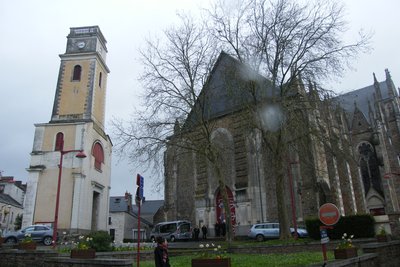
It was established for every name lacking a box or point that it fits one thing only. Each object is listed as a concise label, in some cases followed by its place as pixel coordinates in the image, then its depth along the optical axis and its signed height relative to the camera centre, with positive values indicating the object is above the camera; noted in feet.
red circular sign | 26.45 +1.58
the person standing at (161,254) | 24.68 -0.98
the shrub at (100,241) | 45.22 +0.12
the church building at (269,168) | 61.87 +16.89
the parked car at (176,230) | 88.79 +2.45
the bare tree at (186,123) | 64.69 +22.42
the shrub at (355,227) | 55.36 +1.20
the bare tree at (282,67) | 57.52 +28.62
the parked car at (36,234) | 70.59 +1.99
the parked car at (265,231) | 71.10 +1.16
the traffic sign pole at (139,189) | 31.40 +4.62
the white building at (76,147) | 93.45 +28.09
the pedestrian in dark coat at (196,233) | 87.78 +1.48
